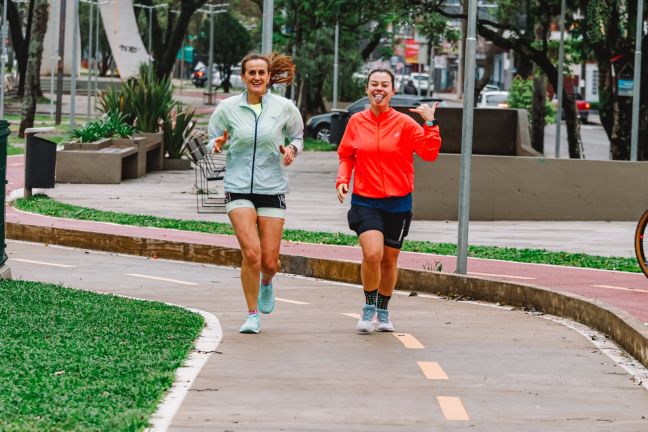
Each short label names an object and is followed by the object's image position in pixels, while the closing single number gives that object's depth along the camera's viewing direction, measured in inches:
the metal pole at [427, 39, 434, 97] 2918.3
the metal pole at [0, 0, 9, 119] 1959.9
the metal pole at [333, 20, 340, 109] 2402.2
